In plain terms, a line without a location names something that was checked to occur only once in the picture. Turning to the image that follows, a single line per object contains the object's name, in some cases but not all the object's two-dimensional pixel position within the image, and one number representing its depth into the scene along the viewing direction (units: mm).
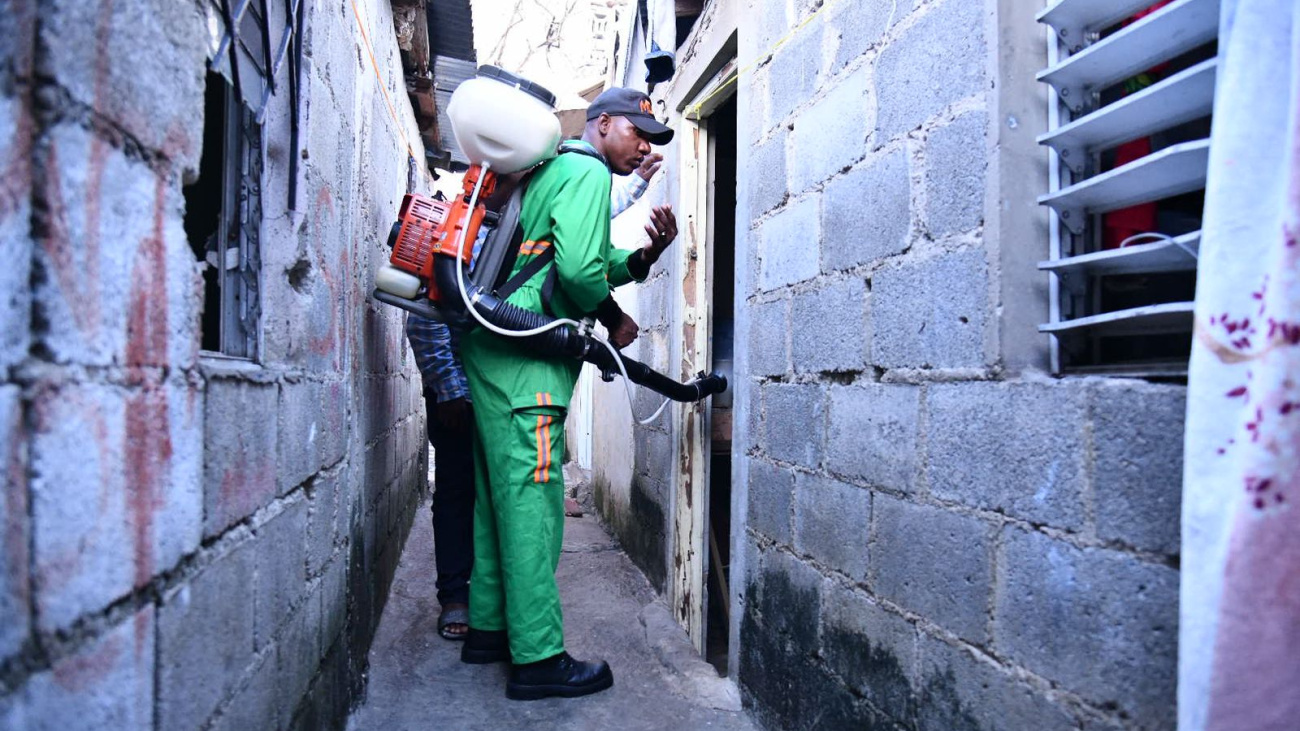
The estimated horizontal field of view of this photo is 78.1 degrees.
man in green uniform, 2578
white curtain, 918
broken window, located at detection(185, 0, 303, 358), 1493
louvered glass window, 1225
